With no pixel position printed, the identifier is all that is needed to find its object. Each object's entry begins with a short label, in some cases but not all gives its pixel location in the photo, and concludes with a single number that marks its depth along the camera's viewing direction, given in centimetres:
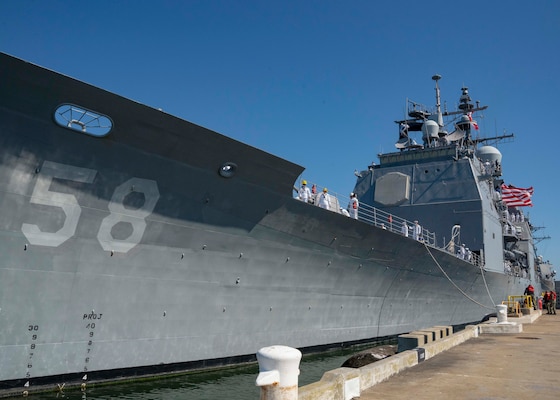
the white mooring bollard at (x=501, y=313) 1249
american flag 2367
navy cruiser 599
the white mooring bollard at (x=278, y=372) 318
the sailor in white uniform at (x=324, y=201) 983
